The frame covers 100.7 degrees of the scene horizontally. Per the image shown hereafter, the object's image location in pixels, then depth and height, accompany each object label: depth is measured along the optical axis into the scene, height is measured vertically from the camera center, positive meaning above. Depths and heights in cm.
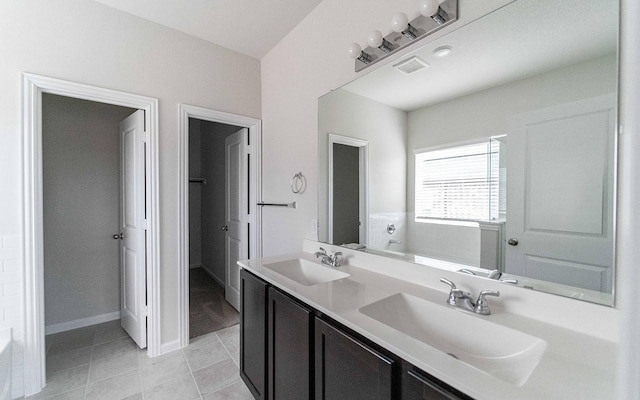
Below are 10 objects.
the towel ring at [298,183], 232 +12
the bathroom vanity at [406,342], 74 -50
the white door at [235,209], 299 -15
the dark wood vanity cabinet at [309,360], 86 -68
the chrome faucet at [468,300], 104 -43
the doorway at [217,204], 246 -10
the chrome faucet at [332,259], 180 -43
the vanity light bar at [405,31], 130 +91
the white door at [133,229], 233 -31
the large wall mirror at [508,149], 96 +22
